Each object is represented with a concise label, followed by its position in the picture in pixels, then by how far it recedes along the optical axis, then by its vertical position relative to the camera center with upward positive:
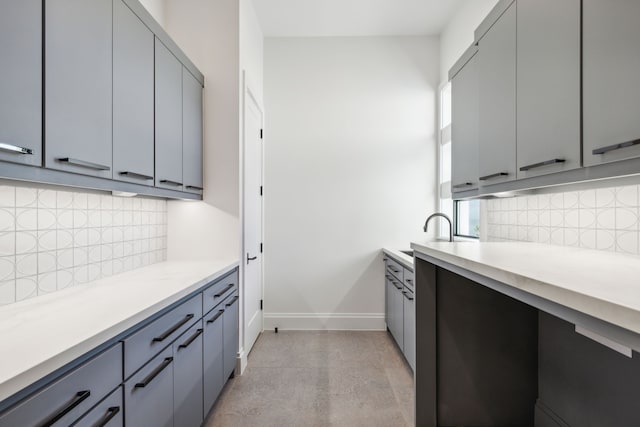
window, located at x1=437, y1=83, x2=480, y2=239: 3.31 +0.32
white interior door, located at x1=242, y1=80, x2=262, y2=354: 2.75 -0.05
